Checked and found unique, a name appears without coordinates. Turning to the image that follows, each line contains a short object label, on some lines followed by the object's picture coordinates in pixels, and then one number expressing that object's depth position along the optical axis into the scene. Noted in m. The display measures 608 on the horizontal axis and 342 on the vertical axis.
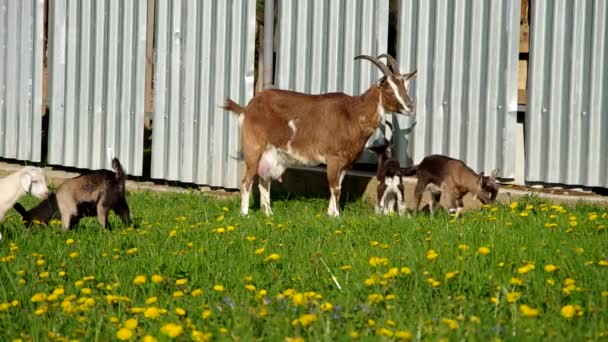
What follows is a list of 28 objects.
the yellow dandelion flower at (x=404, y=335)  10.61
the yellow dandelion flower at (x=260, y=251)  16.02
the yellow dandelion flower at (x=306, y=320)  11.30
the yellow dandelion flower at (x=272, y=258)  15.35
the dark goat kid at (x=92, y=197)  20.11
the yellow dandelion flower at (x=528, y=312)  11.01
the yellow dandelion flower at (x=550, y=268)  13.36
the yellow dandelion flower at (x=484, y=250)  14.45
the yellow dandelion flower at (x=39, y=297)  13.64
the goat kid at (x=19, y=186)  19.58
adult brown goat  23.45
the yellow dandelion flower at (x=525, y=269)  13.03
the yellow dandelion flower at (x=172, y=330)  10.97
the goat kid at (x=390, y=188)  22.87
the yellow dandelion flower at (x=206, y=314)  12.25
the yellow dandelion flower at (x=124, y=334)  11.40
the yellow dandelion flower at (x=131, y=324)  11.94
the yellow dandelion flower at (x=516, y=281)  13.12
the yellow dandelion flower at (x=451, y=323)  11.14
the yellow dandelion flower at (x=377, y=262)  14.64
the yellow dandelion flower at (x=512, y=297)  12.09
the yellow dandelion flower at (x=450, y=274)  13.60
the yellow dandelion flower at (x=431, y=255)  14.54
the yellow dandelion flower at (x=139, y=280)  14.07
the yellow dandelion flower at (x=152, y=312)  12.27
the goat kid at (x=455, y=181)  21.84
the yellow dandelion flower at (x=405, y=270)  13.83
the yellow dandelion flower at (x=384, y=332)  11.15
